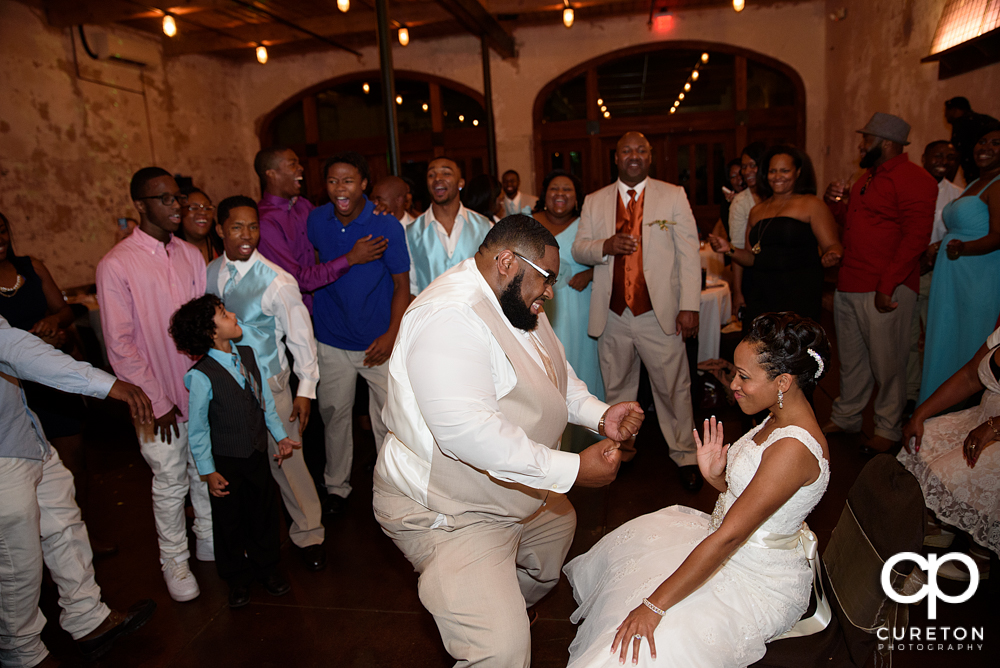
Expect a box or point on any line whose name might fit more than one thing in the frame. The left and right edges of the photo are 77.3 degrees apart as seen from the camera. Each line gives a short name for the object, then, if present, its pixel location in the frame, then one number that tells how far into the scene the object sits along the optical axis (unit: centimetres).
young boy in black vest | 254
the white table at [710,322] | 468
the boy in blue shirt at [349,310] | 336
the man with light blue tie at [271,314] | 288
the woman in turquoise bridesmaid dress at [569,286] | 390
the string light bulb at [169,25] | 730
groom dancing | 166
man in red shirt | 354
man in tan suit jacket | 342
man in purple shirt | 328
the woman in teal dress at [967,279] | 348
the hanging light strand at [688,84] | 1006
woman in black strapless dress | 362
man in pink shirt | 268
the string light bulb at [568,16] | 838
